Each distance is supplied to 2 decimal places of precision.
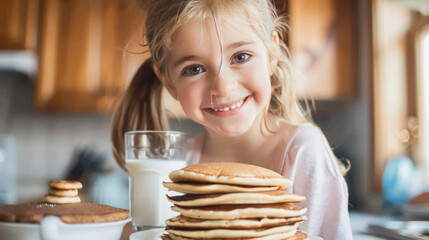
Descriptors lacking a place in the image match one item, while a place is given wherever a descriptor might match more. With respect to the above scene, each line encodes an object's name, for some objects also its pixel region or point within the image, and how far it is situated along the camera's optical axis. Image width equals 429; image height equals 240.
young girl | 0.84
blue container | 2.05
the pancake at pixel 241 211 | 0.50
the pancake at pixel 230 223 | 0.50
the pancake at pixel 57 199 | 0.60
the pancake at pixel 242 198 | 0.50
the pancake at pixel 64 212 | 0.49
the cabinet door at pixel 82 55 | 2.73
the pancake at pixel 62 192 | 0.60
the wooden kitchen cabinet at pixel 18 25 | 2.75
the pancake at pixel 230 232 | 0.49
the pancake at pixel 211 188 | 0.51
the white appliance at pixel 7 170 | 2.81
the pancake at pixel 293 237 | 0.51
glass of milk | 0.79
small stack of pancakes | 0.60
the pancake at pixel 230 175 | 0.51
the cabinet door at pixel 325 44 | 2.43
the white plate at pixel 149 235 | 0.56
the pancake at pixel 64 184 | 0.60
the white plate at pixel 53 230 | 0.46
